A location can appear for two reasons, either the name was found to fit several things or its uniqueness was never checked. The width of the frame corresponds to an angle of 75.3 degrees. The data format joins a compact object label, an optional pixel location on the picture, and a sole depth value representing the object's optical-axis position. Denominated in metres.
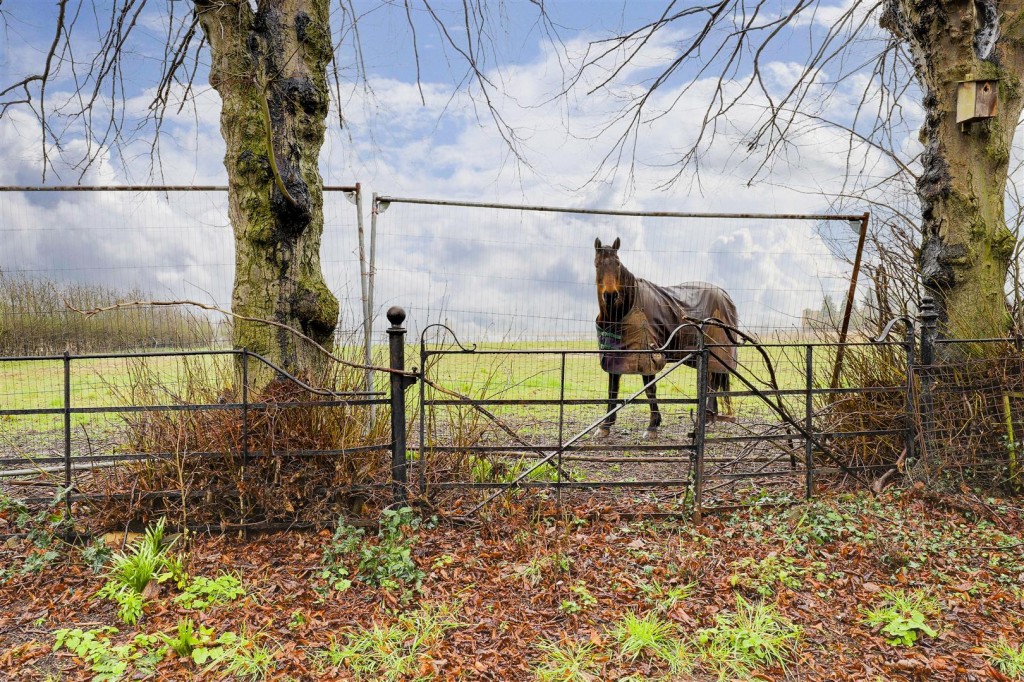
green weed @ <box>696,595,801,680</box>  3.12
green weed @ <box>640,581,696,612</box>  3.51
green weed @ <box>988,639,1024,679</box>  3.18
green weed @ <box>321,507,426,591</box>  3.74
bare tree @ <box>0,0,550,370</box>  4.57
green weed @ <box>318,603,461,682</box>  3.03
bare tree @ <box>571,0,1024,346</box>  5.56
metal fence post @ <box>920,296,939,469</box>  5.25
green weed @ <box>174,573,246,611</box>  3.52
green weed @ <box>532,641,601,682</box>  2.96
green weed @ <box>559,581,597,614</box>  3.47
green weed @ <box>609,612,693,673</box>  3.11
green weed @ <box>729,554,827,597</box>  3.75
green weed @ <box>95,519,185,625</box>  3.48
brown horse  6.54
